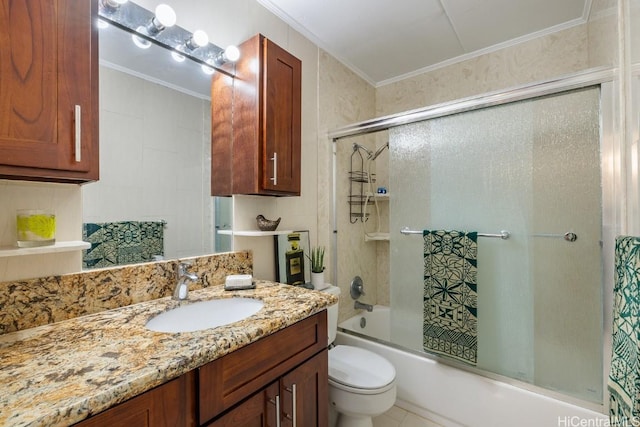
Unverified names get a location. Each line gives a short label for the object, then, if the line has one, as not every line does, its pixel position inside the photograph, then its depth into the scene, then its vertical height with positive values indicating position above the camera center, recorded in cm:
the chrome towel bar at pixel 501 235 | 153 -12
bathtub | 132 -98
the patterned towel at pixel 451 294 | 155 -47
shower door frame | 116 +19
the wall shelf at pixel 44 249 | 74 -9
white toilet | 134 -85
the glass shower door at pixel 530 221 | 132 -4
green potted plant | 180 -36
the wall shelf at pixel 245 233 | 144 -9
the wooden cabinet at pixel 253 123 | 139 +48
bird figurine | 154 -5
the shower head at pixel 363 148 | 244 +60
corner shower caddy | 242 +22
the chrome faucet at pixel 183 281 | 111 -26
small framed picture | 170 -27
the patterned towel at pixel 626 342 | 60 -31
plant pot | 179 -43
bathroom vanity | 53 -34
